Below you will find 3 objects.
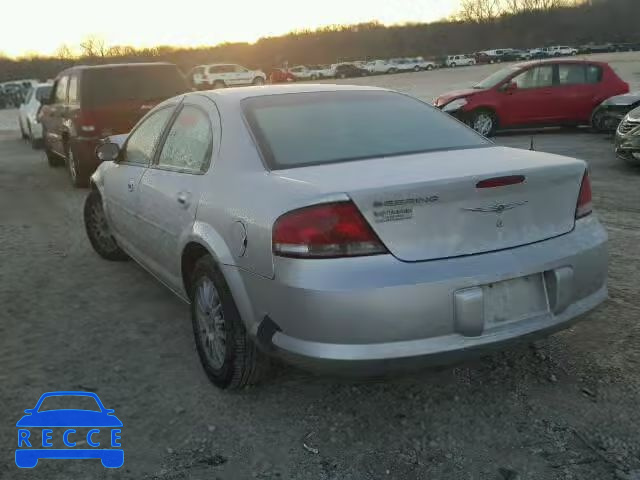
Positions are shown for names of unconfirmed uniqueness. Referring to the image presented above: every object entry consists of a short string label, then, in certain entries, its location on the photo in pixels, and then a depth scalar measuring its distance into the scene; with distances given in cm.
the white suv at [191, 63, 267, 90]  4028
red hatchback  1402
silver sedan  262
